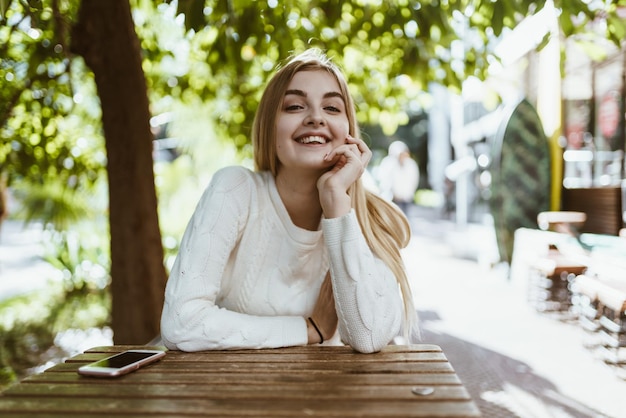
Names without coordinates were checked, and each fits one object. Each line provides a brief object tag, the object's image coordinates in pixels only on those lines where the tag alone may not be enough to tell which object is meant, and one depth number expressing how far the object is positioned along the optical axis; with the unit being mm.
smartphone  1306
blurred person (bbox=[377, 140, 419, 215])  10602
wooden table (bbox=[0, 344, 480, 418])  1086
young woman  1661
